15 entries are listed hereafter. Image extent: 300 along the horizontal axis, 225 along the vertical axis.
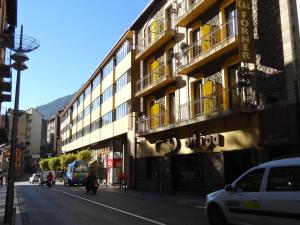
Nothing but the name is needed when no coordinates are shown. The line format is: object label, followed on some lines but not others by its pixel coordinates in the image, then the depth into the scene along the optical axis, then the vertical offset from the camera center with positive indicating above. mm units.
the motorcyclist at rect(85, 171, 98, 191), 19535 -1657
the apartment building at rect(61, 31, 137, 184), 26605 +5528
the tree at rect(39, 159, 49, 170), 59998 -981
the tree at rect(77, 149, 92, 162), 37437 +483
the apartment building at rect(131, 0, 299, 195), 12548 +3455
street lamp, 7209 +703
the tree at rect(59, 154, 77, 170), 42045 +34
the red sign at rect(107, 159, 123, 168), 30160 -398
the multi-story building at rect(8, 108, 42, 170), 85086 +6688
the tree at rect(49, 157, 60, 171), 51837 -828
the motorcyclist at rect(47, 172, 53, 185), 26634 -1837
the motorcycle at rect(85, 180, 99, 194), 19442 -1924
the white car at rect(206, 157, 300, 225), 5514 -851
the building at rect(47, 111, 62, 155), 75097 +7809
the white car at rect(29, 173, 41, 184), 43047 -2823
